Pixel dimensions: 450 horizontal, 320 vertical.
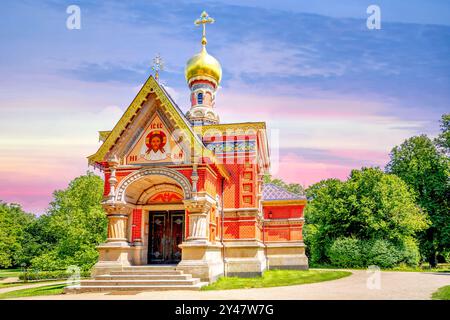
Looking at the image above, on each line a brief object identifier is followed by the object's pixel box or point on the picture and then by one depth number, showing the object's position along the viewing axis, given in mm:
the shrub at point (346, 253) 32031
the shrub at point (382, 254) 30891
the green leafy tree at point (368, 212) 31562
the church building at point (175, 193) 16234
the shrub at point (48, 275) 27547
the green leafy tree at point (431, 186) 36188
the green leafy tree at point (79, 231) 26891
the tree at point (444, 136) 37481
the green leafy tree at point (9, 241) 48406
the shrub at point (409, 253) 31281
